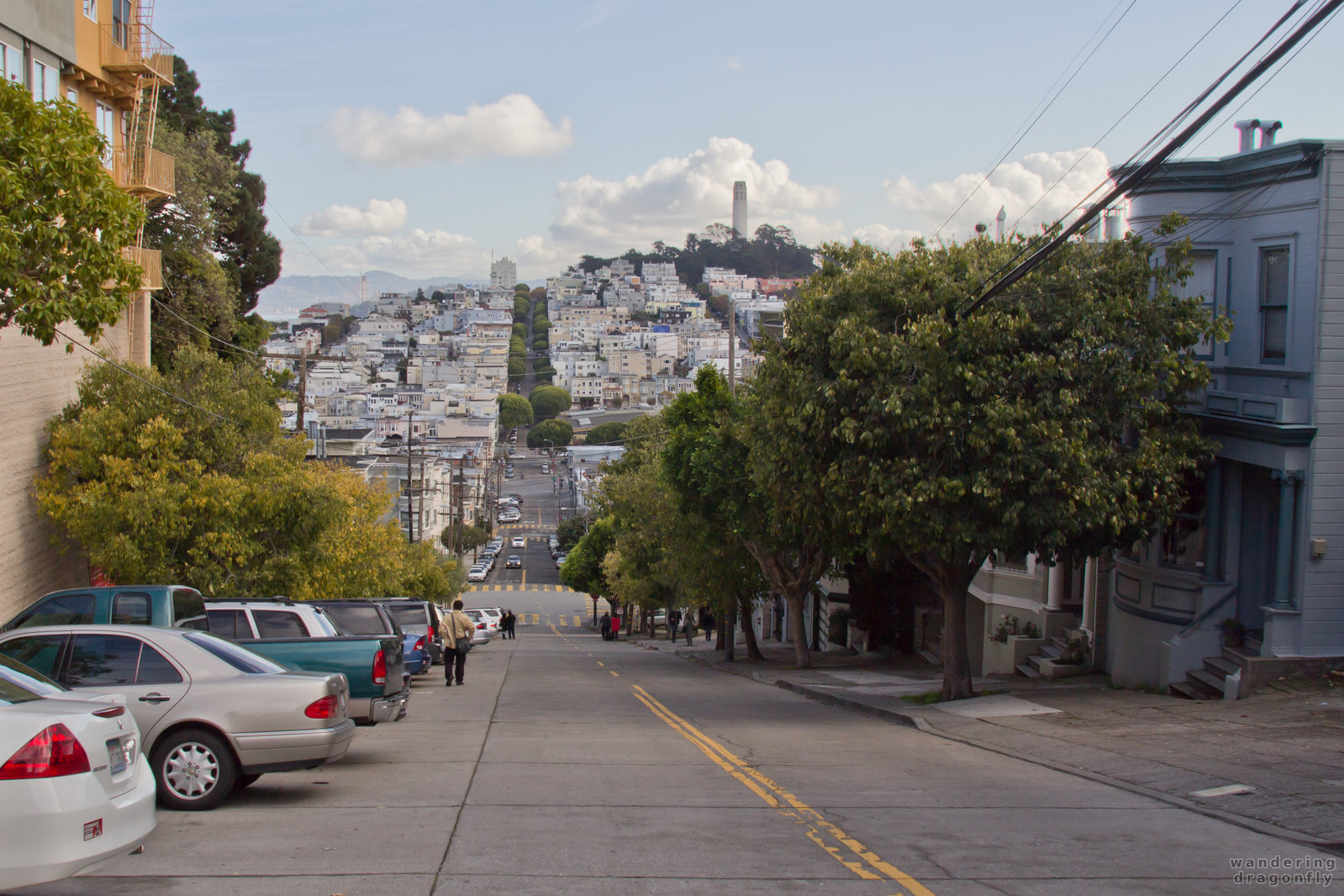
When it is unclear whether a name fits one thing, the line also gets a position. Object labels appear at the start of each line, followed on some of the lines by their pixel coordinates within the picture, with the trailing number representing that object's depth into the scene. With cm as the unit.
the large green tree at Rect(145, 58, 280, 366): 3288
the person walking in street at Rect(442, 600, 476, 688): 2273
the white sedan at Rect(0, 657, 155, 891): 565
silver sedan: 925
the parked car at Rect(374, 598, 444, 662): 2342
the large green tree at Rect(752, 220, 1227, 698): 1583
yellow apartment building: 2220
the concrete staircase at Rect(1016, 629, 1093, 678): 2125
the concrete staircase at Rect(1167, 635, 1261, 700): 1680
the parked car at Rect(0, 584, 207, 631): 1234
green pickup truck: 1242
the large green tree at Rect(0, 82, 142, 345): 1164
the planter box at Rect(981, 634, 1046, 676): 2334
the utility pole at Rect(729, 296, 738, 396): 3442
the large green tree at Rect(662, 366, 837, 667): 2661
